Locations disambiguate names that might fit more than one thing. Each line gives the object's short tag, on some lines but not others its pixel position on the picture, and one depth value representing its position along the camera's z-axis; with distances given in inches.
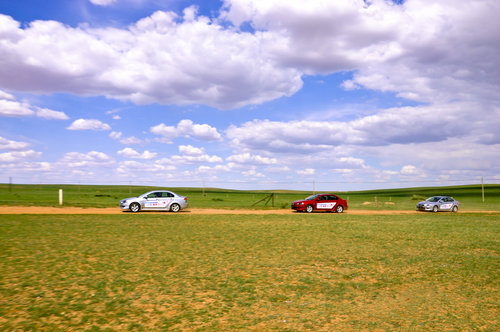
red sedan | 1152.2
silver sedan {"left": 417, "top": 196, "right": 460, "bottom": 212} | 1283.2
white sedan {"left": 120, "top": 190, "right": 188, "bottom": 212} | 1005.8
